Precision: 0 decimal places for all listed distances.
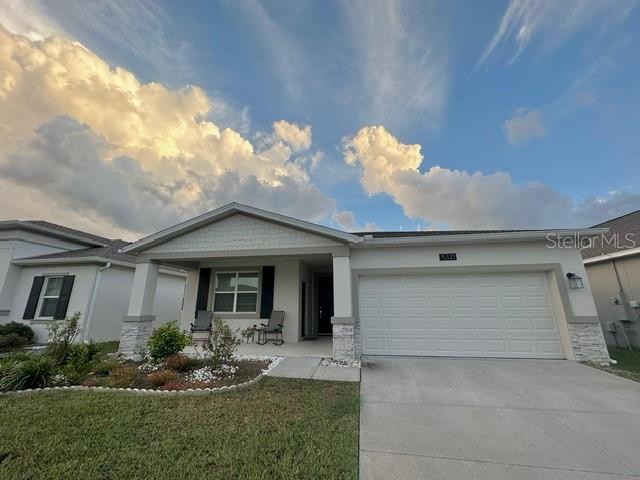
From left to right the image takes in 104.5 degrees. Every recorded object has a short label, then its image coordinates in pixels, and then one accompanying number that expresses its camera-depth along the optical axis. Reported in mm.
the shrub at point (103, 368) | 5211
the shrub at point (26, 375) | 4230
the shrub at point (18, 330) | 8696
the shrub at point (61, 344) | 5297
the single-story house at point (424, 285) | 6402
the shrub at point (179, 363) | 5355
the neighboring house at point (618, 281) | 7852
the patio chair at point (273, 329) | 8492
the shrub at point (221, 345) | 5398
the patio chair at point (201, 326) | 8945
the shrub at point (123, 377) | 4535
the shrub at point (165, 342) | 5918
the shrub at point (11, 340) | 8269
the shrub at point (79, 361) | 4789
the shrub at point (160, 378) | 4605
